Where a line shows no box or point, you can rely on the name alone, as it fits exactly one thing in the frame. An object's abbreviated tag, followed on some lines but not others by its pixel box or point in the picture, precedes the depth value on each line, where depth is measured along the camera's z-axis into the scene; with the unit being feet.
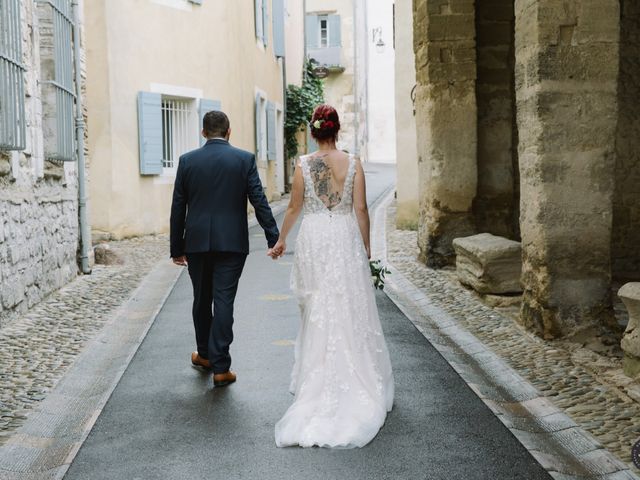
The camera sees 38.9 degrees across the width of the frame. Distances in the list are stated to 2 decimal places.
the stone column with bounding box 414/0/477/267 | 35.14
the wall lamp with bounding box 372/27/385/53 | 126.93
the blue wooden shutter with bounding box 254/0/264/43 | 69.72
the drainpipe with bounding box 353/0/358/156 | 127.54
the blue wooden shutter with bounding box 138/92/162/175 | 49.34
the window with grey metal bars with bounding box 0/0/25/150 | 23.86
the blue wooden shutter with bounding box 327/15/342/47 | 127.44
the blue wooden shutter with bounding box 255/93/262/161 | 68.08
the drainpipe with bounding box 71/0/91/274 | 35.09
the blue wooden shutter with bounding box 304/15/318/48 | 127.75
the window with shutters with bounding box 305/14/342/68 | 127.24
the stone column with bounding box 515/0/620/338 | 21.53
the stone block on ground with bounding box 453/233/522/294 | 27.89
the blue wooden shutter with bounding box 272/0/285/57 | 80.38
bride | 15.66
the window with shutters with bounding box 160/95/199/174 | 53.52
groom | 18.12
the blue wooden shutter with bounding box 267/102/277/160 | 73.28
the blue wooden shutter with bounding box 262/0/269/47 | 72.43
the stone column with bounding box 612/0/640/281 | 31.83
